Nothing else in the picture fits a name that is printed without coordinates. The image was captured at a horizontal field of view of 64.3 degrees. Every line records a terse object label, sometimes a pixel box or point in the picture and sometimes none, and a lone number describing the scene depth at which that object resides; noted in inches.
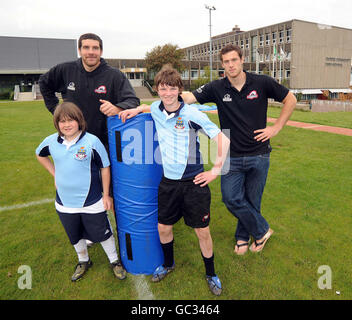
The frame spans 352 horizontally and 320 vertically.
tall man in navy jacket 114.0
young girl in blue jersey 97.7
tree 1630.2
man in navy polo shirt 112.3
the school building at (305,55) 1808.6
